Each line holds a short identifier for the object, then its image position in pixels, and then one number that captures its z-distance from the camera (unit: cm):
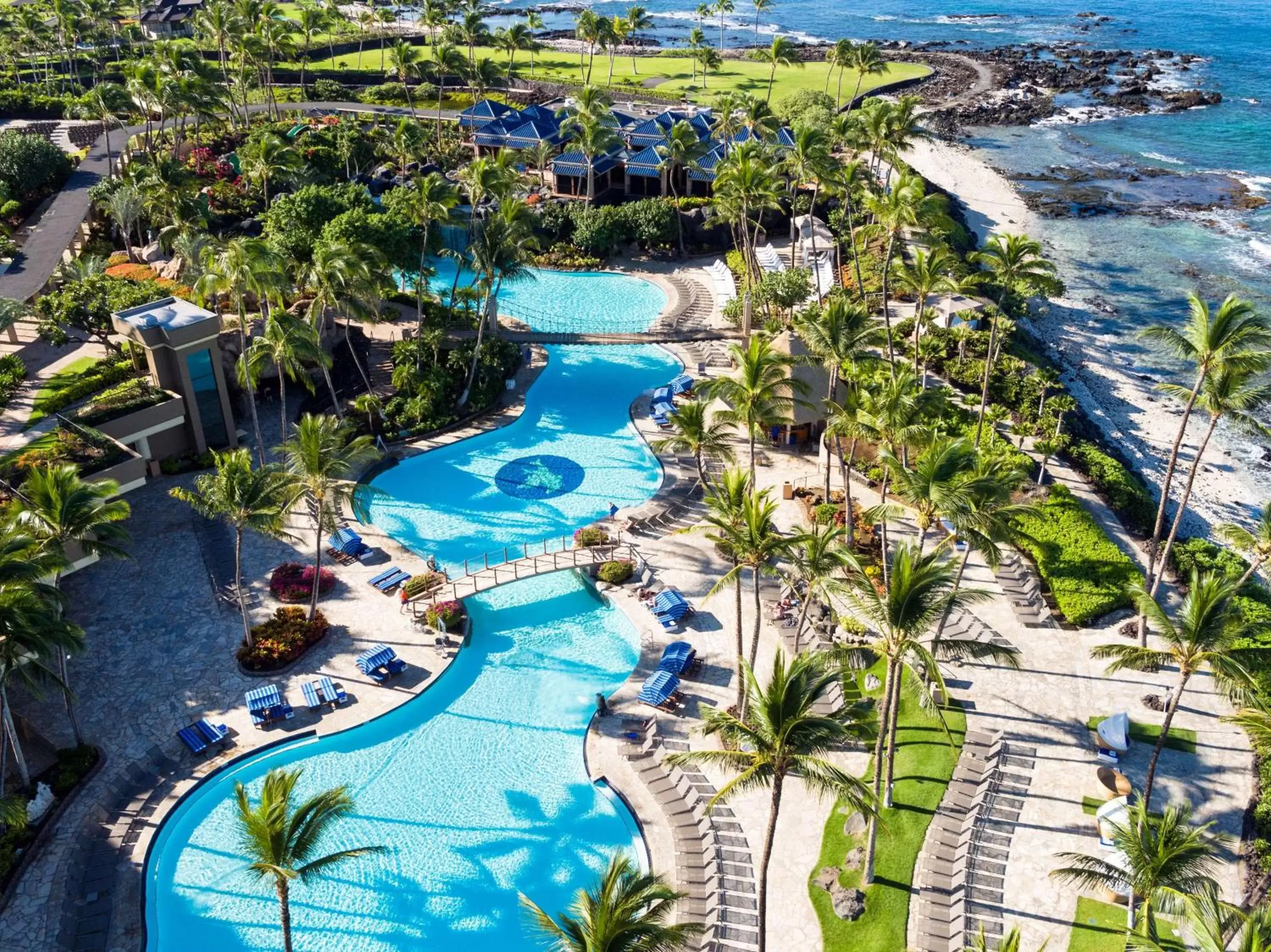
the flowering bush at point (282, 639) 3528
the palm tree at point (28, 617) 2633
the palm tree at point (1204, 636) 2552
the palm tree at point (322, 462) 3472
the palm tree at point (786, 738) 2084
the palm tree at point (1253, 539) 3200
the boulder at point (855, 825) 2948
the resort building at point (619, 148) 7706
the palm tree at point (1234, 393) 3422
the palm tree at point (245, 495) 3366
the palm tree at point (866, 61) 9131
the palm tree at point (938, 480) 2791
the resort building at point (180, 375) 4334
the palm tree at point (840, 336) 3734
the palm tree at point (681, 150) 7219
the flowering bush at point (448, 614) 3722
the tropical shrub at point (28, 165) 6738
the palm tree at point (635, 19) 11475
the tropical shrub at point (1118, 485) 4384
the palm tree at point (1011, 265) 4372
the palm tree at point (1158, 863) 2211
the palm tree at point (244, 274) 4266
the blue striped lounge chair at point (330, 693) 3384
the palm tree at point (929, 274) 4481
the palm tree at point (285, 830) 2061
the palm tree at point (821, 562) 2705
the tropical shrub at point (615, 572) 4012
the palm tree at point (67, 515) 3020
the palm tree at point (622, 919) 1869
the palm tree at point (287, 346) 4141
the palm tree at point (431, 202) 5181
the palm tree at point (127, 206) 5950
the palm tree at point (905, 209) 4666
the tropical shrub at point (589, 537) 4162
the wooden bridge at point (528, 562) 3978
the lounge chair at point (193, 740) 3156
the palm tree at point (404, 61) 8912
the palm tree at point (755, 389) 3609
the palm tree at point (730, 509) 2959
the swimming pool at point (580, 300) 6338
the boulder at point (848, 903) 2684
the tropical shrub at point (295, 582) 3884
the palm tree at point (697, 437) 3606
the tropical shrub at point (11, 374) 4281
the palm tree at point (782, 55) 9669
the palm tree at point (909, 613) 2380
